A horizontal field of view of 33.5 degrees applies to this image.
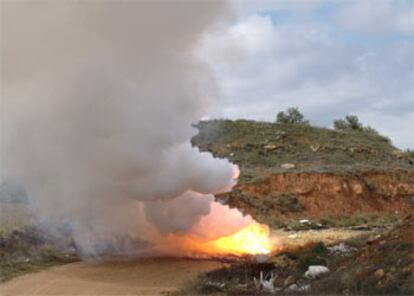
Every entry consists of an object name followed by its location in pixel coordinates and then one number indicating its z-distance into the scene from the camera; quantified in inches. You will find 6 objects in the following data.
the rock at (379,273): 514.6
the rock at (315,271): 581.6
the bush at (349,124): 2439.7
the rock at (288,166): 1592.0
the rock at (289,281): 575.1
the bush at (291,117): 2457.4
